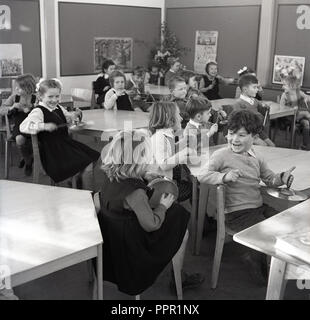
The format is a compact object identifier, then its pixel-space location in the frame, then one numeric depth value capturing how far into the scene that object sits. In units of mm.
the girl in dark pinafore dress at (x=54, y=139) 3621
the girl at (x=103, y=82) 6618
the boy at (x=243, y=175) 2648
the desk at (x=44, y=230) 1692
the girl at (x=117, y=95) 5047
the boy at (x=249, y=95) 4488
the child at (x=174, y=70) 7107
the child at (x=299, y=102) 5898
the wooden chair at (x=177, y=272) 2299
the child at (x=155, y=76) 8211
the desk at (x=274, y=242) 1739
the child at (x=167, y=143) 2988
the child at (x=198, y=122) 3412
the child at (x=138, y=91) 5828
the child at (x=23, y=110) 4406
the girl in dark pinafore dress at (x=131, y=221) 2080
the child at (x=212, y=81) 6977
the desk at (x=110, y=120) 3996
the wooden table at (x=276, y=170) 2799
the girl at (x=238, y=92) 5965
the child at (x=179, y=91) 4418
